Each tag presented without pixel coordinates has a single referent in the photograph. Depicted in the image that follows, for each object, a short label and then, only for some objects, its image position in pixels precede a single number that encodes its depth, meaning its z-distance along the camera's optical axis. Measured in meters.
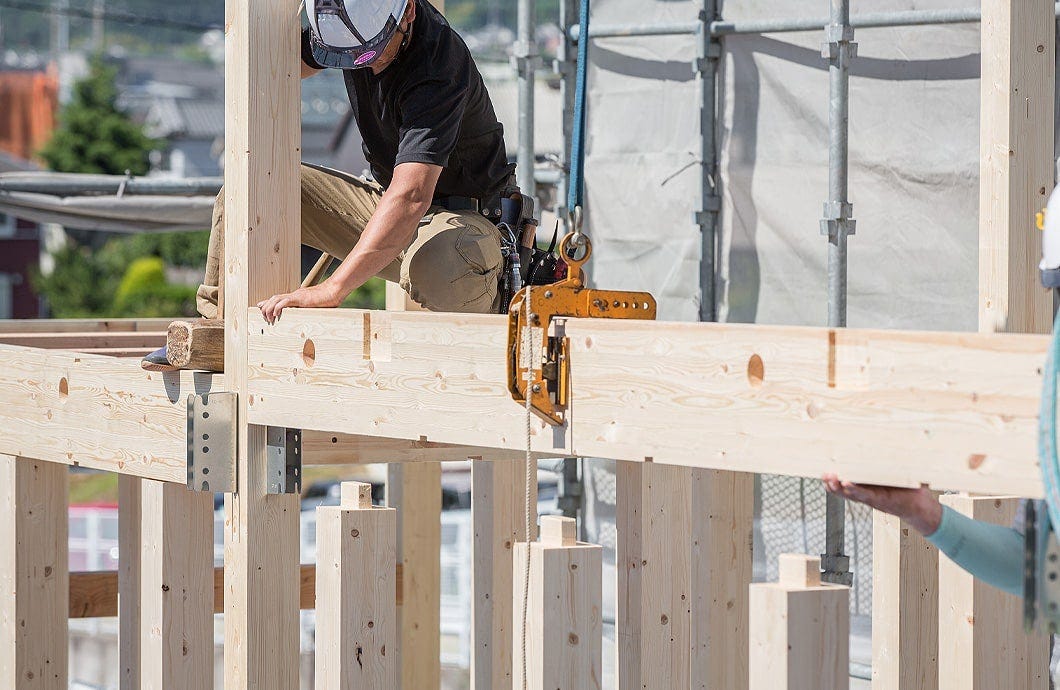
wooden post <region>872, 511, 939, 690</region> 7.66
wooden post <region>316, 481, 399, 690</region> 7.43
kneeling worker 7.90
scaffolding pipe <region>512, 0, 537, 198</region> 14.85
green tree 89.69
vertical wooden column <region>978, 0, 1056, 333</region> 6.39
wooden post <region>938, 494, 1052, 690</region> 6.74
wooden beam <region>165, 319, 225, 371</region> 8.26
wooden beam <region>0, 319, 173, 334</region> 12.70
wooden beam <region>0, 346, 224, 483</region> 8.57
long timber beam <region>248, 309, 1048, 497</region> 4.93
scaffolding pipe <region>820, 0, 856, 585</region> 12.00
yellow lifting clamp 6.28
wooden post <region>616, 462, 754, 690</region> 9.48
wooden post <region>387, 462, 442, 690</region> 12.73
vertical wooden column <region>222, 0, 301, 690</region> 8.04
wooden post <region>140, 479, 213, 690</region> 8.67
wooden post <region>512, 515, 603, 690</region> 6.36
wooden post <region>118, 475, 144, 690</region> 10.98
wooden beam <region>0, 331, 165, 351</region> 11.12
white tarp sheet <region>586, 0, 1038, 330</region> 13.13
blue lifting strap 6.87
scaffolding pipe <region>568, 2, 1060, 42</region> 12.26
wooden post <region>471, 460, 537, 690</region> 11.17
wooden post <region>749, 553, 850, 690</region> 5.45
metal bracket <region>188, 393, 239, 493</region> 8.18
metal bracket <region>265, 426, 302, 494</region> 8.06
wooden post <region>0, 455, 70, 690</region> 9.91
